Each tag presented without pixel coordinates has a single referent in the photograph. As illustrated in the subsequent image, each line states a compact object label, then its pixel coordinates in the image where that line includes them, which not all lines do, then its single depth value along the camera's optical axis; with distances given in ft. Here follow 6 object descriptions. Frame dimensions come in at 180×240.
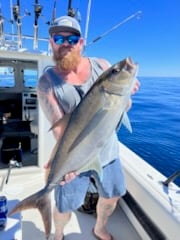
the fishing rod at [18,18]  10.59
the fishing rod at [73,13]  7.21
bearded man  3.28
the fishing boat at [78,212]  3.81
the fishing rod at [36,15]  9.92
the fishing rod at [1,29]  11.23
